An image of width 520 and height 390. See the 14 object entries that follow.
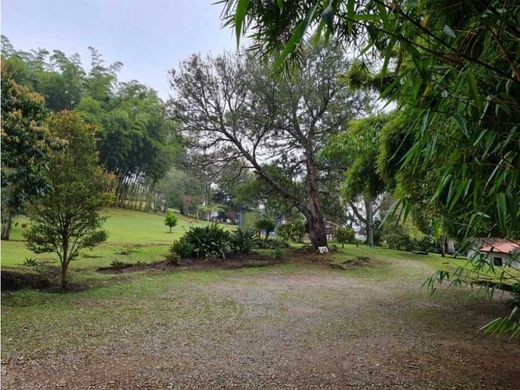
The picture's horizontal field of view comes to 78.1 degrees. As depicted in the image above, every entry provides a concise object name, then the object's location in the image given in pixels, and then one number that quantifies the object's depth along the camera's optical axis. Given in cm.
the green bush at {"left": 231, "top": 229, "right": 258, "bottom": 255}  891
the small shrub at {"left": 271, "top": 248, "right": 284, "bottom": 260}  876
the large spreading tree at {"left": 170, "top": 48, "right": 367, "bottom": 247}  916
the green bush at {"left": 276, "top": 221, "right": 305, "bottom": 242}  1238
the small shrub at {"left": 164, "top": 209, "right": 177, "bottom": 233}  1506
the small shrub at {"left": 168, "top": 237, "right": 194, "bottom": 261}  772
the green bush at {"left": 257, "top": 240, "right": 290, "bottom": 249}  1062
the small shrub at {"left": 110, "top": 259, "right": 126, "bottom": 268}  644
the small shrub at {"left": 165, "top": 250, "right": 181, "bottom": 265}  714
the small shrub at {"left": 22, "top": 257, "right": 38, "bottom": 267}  554
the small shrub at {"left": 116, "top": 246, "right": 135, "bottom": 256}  791
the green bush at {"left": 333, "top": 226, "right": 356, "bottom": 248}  1218
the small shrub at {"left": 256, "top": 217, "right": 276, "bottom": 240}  1243
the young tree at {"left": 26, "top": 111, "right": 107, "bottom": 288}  438
